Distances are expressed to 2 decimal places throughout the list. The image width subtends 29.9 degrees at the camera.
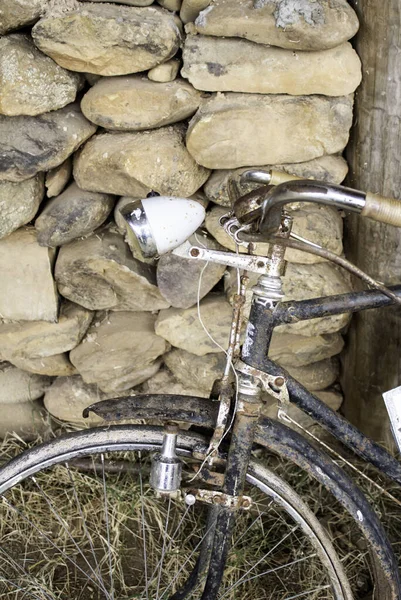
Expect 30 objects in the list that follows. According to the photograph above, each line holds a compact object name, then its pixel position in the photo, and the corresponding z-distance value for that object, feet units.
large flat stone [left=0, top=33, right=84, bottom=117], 5.70
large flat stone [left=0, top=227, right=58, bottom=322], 6.52
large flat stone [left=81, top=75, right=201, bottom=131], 5.77
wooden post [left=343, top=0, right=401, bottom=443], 5.67
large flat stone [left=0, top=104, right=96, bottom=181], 5.92
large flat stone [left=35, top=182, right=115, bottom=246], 6.20
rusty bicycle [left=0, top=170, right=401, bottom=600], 4.22
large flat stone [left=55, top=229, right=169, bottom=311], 6.39
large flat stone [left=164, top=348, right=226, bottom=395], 6.77
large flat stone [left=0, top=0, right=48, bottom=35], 5.57
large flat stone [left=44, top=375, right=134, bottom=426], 7.16
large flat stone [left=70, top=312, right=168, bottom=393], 6.77
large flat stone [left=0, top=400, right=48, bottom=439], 7.49
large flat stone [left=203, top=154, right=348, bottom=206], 6.00
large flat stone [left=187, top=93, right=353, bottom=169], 5.78
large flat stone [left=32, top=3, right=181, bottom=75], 5.54
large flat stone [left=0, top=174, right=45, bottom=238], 6.18
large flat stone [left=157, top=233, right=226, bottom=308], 6.31
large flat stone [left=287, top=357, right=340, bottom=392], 6.91
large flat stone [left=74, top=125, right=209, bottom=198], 5.88
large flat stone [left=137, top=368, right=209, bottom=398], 7.06
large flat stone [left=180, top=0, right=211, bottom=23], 5.68
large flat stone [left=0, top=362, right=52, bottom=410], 7.31
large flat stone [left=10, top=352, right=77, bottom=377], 6.98
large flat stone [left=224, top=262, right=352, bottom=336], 6.25
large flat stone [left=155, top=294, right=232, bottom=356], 6.51
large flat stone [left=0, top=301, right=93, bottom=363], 6.75
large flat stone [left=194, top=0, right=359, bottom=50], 5.47
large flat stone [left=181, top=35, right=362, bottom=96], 5.73
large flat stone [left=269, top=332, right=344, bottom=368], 6.58
